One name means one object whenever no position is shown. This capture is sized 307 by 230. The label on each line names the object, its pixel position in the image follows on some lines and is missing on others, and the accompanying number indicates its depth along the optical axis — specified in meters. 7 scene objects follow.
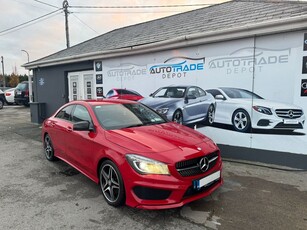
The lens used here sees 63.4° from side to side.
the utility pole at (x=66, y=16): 19.64
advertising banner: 4.86
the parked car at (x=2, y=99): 19.19
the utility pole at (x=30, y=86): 12.41
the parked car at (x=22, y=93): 19.31
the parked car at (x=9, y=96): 20.70
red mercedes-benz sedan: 2.88
